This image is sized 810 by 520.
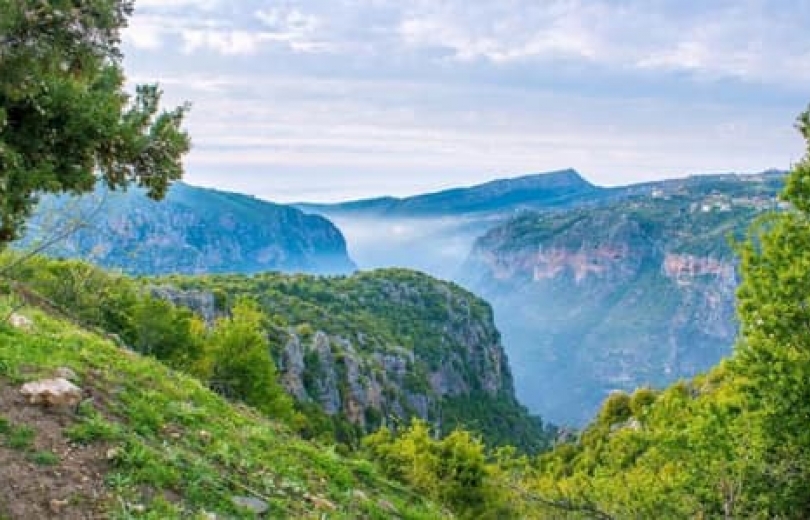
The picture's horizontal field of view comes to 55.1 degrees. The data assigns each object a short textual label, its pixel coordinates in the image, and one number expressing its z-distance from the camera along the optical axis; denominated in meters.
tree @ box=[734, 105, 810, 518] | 17.02
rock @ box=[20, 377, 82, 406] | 13.36
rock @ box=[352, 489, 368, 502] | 16.62
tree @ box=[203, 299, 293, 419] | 43.62
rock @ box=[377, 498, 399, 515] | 16.98
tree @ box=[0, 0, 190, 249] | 8.52
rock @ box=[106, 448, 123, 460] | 12.47
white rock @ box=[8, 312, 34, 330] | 18.91
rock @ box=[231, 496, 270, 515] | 12.98
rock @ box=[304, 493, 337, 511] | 14.62
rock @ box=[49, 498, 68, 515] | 10.64
